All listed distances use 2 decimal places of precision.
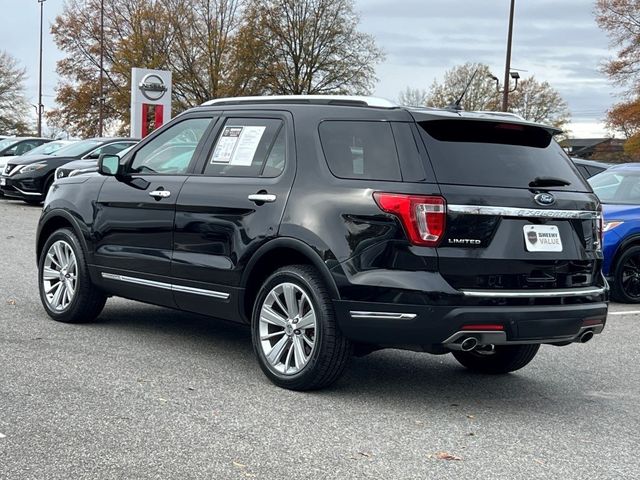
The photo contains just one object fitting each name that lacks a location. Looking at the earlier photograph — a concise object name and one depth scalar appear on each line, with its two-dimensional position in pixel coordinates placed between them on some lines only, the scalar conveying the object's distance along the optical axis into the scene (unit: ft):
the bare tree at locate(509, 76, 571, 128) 260.42
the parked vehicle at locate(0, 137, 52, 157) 86.38
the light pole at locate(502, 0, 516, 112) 108.99
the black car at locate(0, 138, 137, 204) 66.90
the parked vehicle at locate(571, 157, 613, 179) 52.35
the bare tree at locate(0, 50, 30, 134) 258.57
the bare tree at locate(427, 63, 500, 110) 224.53
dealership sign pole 91.81
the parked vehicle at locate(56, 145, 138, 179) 60.39
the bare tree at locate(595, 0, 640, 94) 156.46
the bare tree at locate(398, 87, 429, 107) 233.14
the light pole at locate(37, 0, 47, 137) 220.84
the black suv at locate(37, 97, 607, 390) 16.94
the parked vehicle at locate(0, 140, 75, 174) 72.84
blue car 35.37
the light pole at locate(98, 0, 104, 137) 176.55
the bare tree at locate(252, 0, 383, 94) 170.50
